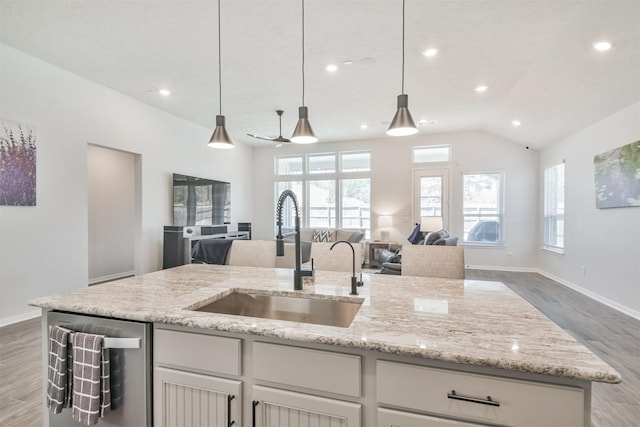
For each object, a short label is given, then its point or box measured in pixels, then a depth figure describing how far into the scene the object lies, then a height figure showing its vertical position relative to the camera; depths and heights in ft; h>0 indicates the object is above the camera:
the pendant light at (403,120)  5.71 +1.75
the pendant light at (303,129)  6.61 +1.85
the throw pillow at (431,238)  14.74 -1.34
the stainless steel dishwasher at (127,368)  4.06 -2.17
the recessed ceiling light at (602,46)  9.52 +5.36
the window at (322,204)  25.64 +0.60
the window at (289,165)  26.68 +4.13
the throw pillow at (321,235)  24.04 -2.00
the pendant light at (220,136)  7.13 +1.80
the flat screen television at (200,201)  18.05 +0.65
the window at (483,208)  21.74 +0.22
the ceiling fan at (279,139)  15.66 +3.80
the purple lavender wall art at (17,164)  10.66 +1.73
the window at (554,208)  18.02 +0.20
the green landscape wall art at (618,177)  11.72 +1.47
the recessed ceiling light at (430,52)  10.86 +5.85
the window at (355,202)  24.70 +0.73
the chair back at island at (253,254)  8.14 -1.18
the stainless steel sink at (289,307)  4.97 -1.69
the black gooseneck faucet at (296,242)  5.37 -0.59
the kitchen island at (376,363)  2.85 -1.65
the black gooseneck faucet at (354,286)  5.01 -1.27
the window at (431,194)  22.58 +1.31
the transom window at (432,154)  22.85 +4.45
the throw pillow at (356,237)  20.84 -1.84
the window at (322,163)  25.77 +4.19
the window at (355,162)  24.80 +4.16
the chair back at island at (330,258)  7.77 -1.24
